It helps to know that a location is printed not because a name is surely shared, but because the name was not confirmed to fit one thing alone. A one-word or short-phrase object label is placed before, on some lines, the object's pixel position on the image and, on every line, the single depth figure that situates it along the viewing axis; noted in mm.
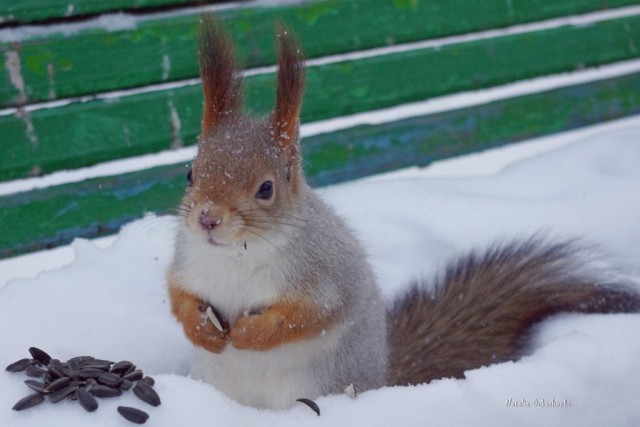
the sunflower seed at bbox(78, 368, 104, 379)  1493
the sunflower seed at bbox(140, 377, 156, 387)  1491
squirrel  1517
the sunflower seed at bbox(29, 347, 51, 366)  1521
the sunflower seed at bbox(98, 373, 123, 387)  1487
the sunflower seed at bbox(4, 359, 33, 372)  1504
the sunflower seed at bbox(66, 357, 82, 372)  1503
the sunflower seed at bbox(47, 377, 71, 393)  1476
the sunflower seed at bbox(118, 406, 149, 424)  1460
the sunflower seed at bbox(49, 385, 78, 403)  1470
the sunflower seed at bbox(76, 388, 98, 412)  1464
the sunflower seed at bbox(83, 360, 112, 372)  1507
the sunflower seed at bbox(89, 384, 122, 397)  1476
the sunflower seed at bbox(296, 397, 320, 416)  1506
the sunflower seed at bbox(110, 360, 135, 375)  1507
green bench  1783
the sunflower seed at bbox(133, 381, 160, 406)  1476
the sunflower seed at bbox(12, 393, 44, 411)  1464
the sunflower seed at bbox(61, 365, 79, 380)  1491
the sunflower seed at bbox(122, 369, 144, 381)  1496
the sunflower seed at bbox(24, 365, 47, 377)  1498
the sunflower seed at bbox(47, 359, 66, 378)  1492
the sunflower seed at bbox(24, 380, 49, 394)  1476
